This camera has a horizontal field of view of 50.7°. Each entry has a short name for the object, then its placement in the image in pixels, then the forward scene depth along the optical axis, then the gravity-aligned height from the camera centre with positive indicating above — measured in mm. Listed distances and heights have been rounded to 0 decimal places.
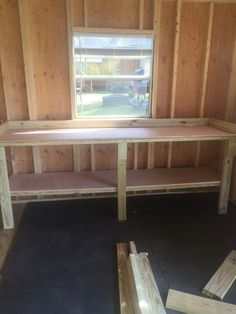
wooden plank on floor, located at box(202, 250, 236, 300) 1854 -1493
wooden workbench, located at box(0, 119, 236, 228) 2512 -757
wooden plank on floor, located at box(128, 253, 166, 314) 1655 -1442
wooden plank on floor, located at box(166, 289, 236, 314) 1705 -1494
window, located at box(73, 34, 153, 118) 2883 +87
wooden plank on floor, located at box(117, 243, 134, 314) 1722 -1488
